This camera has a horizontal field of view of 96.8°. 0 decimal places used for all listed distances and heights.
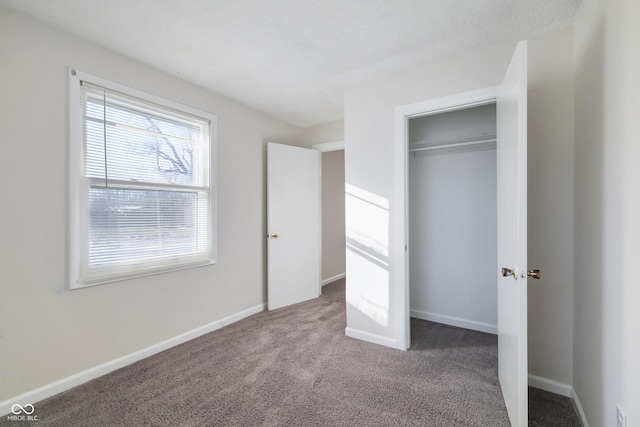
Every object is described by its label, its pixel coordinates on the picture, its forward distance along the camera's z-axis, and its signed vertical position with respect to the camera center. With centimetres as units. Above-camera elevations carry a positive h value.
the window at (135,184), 210 +23
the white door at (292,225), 364 -19
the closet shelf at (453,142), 281 +73
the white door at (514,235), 141 -14
